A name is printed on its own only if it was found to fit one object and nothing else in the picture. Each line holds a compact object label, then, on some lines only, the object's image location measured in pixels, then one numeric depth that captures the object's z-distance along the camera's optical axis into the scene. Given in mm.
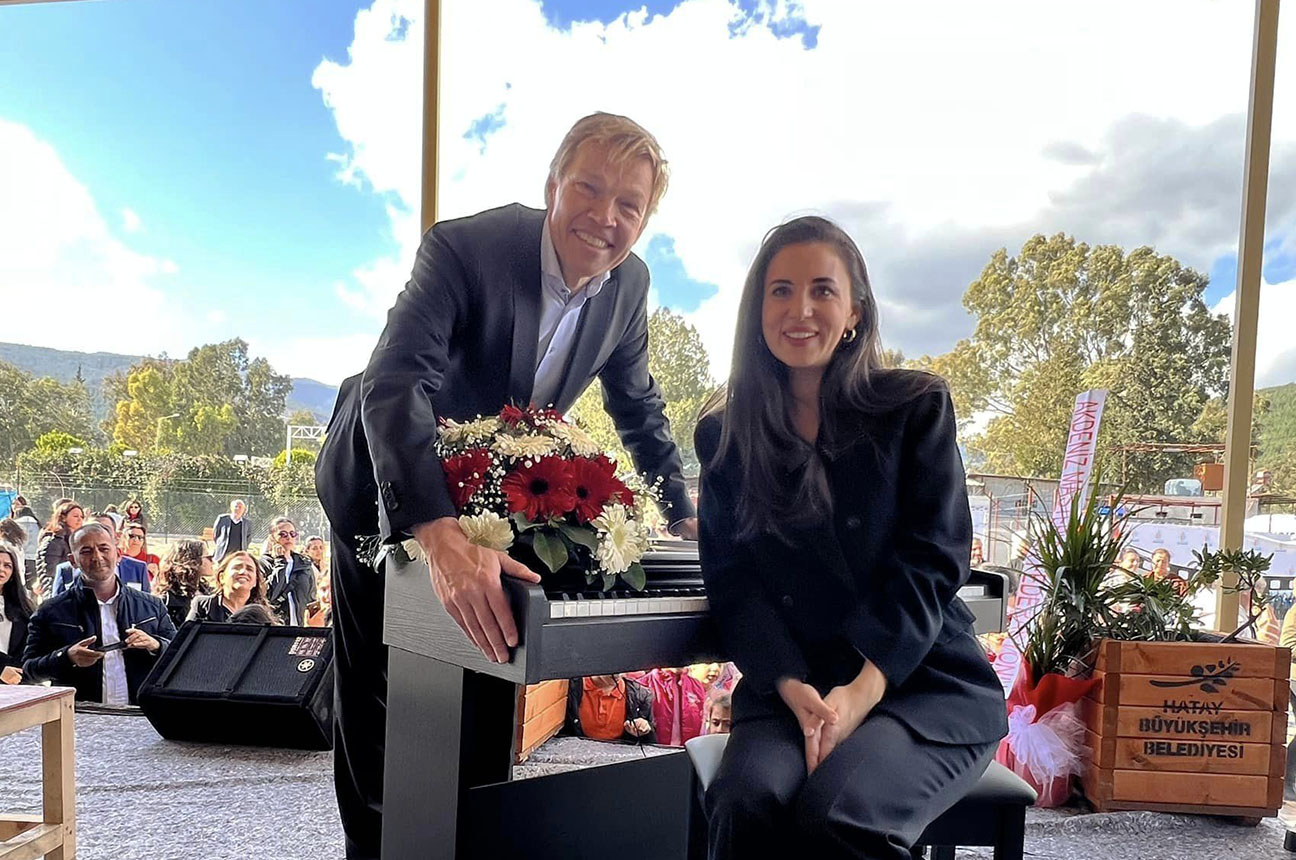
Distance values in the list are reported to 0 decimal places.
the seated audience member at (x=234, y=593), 3723
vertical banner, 3080
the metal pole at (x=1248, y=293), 2895
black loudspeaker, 3148
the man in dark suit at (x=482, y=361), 1662
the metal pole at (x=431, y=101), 3230
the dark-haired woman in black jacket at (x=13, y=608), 3682
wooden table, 2088
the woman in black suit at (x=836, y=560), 1413
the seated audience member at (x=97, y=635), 3617
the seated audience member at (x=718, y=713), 3154
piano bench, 1507
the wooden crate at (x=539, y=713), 3016
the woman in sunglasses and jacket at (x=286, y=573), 3727
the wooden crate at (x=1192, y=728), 2732
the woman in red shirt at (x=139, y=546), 3771
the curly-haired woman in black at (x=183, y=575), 3770
